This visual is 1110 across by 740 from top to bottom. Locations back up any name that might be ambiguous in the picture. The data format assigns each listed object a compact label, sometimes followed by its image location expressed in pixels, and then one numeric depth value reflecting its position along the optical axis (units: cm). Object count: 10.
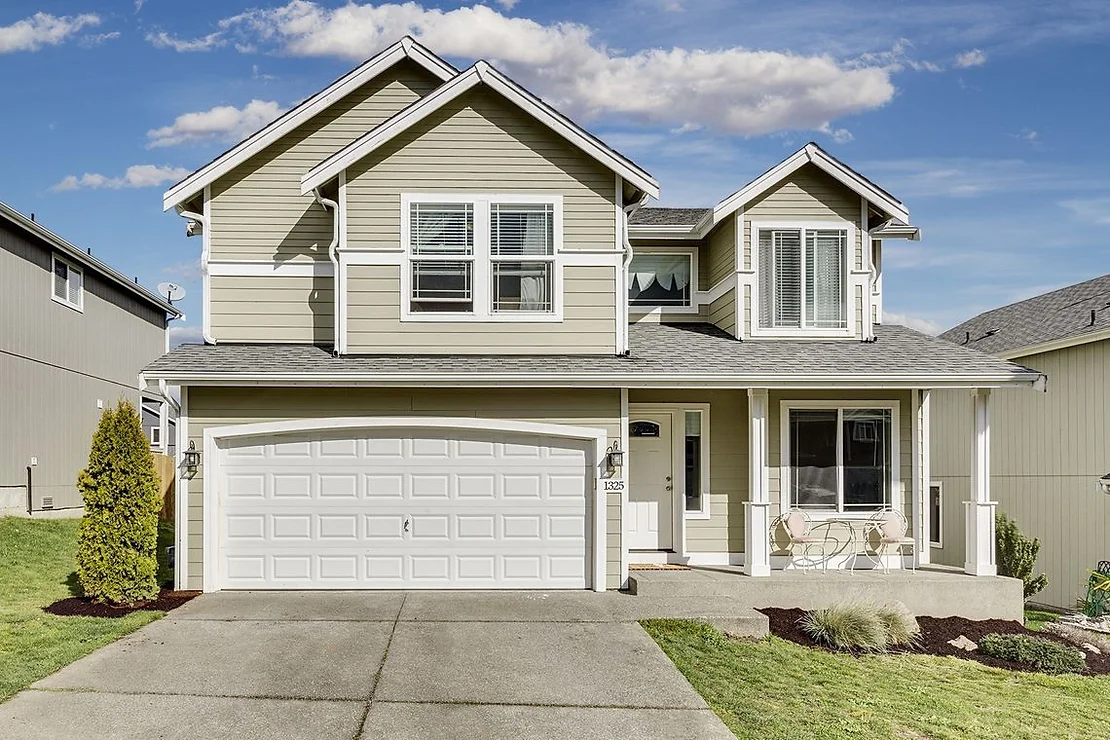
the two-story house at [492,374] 1229
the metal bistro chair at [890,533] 1338
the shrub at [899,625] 1095
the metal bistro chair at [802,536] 1325
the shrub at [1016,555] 1541
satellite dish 2198
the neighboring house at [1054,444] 1634
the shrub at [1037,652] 1049
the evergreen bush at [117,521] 1116
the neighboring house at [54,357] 1831
